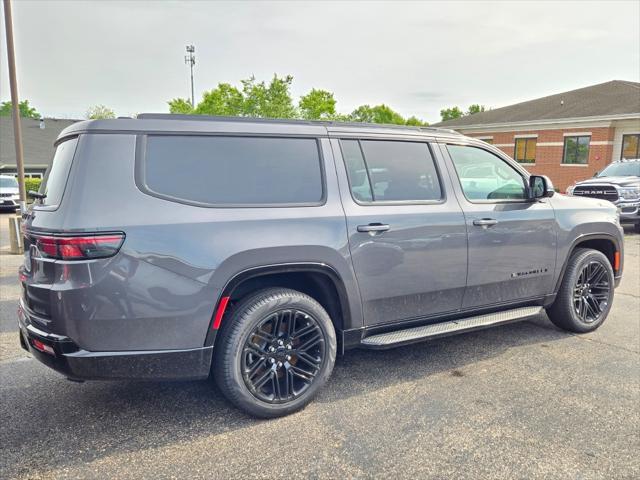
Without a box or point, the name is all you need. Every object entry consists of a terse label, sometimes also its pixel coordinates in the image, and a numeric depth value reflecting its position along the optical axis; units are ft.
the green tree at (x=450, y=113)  273.33
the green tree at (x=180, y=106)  149.69
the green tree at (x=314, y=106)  119.15
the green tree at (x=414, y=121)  241.63
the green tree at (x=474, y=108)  264.72
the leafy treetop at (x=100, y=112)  208.85
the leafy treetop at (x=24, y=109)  249.96
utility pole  30.19
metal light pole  194.97
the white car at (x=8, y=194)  62.64
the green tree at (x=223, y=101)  108.68
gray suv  8.27
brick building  71.92
